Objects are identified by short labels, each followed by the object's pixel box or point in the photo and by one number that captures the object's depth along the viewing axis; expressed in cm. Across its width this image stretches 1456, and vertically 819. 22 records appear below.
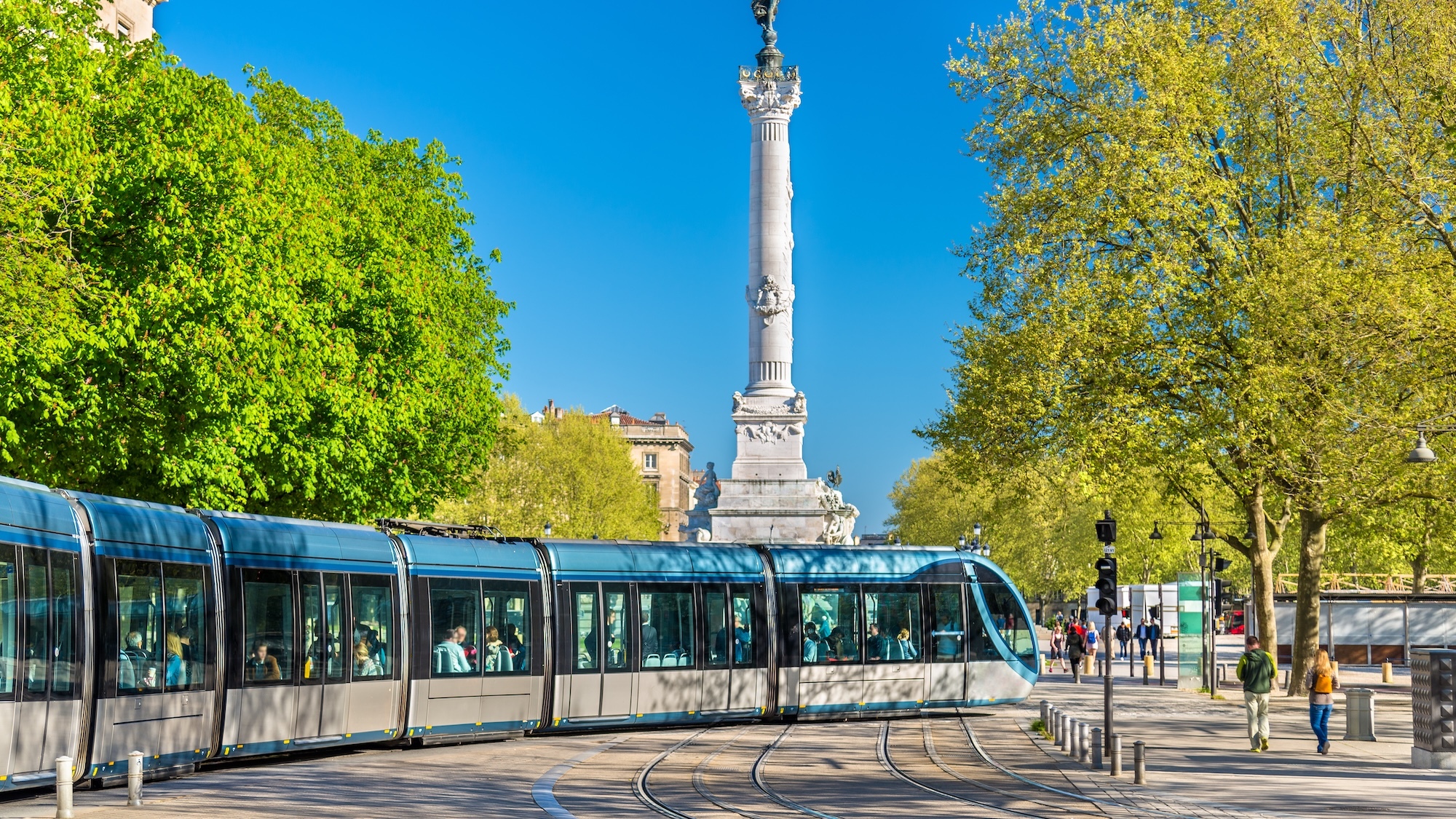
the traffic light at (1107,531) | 2278
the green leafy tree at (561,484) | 8275
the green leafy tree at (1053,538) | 7725
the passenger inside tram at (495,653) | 2245
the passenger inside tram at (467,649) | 2209
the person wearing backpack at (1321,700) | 2200
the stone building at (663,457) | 15576
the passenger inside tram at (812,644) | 2655
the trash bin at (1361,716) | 2488
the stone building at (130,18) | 5206
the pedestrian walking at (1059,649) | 5775
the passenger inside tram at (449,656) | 2178
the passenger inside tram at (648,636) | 2455
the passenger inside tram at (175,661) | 1723
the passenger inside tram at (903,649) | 2741
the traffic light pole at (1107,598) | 2030
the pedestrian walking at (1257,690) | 2264
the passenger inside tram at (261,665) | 1872
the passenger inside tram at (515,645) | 2278
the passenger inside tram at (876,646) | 2711
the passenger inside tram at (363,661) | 2045
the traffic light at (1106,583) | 2090
